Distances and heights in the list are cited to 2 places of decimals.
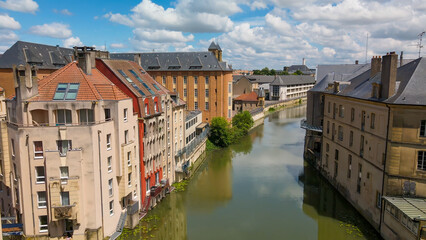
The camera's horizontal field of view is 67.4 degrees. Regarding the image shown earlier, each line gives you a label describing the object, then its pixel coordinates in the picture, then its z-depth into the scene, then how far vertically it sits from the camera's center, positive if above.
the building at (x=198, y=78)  58.78 +0.54
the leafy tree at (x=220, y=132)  50.72 -8.19
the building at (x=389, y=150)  20.48 -4.90
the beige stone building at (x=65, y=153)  19.56 -4.57
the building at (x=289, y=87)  115.25 -2.08
